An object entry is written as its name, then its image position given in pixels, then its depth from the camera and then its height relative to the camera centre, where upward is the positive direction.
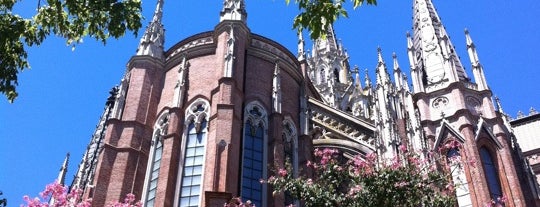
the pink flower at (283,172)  14.41 +4.52
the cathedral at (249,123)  20.53 +9.41
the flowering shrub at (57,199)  16.75 +4.66
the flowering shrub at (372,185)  14.06 +4.25
